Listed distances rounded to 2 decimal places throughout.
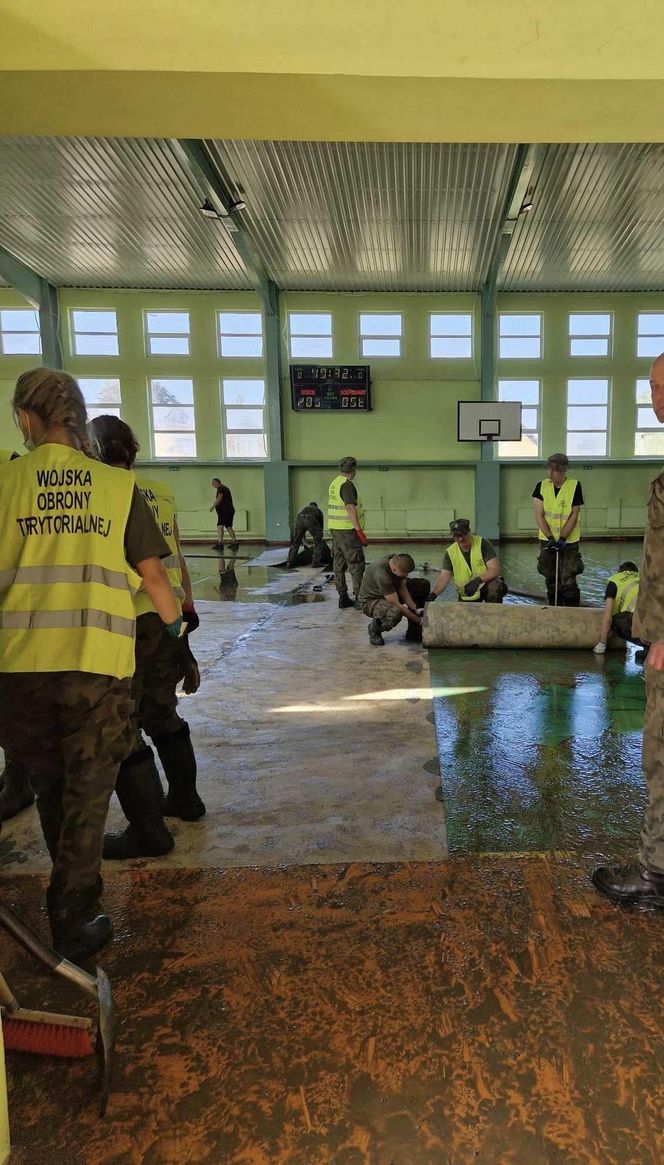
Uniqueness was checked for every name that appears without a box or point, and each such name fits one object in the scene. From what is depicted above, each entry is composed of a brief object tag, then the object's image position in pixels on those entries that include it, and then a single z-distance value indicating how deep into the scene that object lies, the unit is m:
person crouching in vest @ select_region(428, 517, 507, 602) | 5.83
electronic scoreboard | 15.21
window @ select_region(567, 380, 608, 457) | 15.73
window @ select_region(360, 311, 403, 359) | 15.52
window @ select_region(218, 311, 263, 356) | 15.55
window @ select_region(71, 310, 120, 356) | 15.45
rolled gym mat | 5.08
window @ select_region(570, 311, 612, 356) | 15.62
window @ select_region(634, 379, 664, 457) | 15.72
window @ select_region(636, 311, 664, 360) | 15.66
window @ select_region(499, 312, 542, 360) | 15.61
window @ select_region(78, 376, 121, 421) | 15.63
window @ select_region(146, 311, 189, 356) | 15.50
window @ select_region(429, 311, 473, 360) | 15.50
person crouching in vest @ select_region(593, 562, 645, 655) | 4.64
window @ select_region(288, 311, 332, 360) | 15.42
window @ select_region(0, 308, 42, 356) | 15.40
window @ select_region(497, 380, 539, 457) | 15.76
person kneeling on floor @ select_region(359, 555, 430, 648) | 5.65
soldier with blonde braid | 1.61
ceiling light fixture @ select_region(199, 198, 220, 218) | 10.47
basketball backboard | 14.80
